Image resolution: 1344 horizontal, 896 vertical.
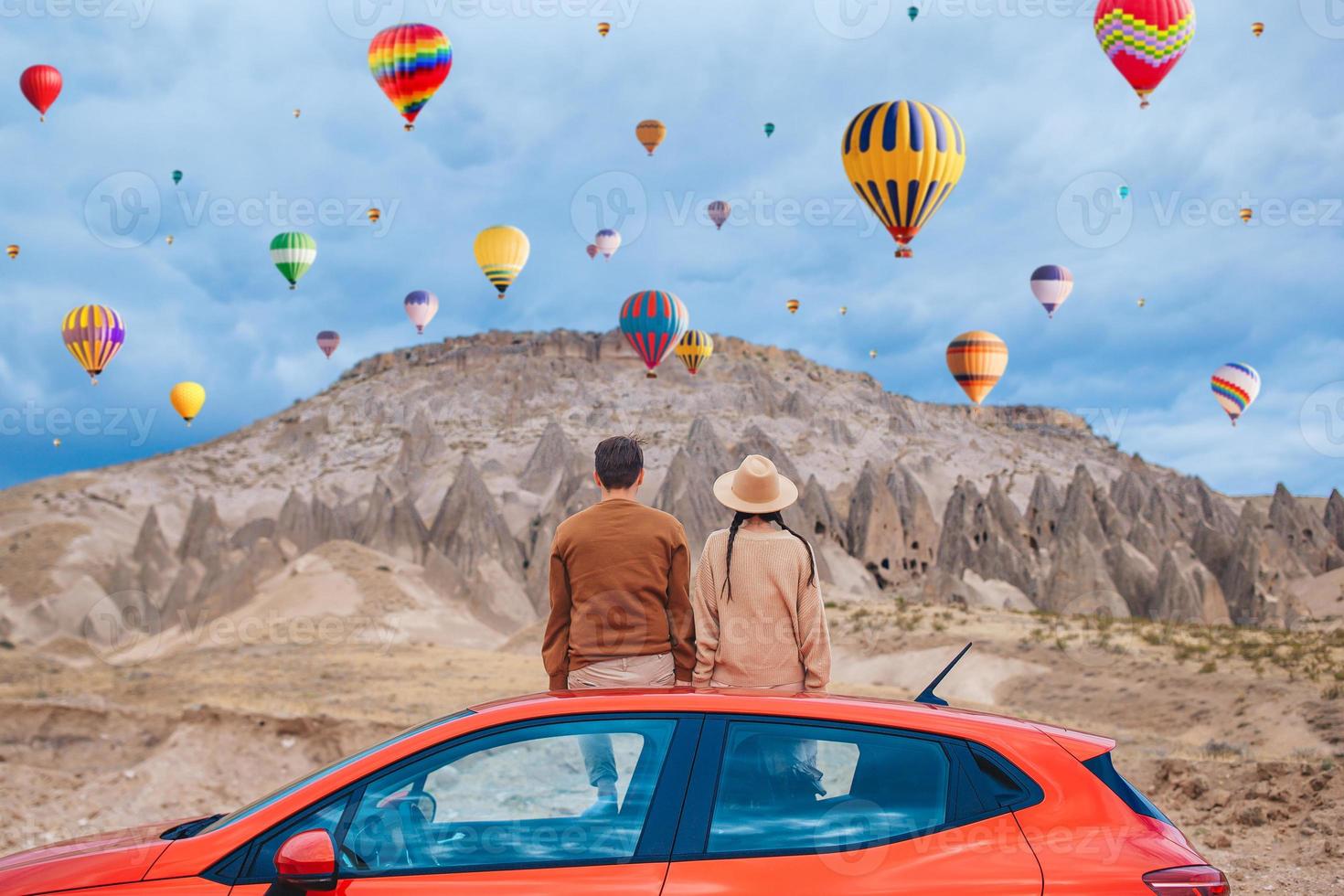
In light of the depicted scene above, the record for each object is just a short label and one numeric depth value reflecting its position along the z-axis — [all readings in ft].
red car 11.60
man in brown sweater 17.87
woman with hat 17.69
